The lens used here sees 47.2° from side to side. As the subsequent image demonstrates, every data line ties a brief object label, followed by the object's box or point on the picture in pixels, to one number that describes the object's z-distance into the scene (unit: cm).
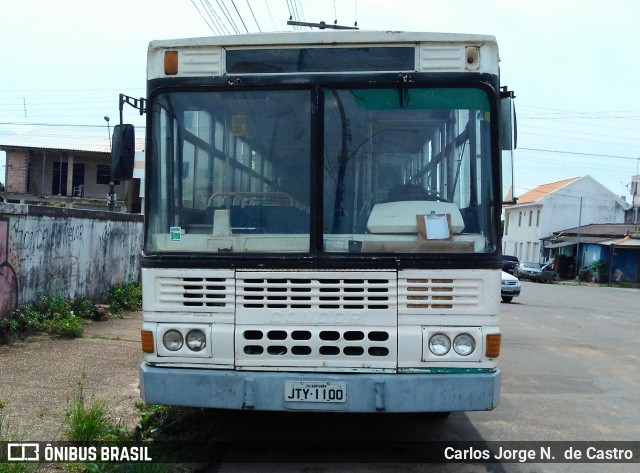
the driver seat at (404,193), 530
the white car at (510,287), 2294
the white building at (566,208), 6084
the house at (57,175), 3503
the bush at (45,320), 1003
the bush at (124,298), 1371
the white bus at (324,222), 511
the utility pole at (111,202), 1550
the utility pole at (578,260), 5289
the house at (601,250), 4803
